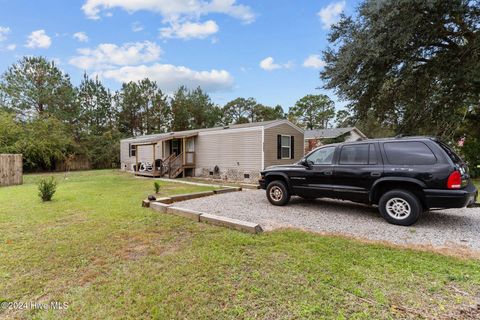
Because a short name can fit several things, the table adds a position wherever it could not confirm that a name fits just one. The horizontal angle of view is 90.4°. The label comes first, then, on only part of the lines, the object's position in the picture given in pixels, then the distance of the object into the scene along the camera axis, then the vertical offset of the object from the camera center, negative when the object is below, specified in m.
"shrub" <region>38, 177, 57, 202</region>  6.88 -0.80
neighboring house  20.70 +2.55
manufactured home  12.34 +0.67
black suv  4.09 -0.28
